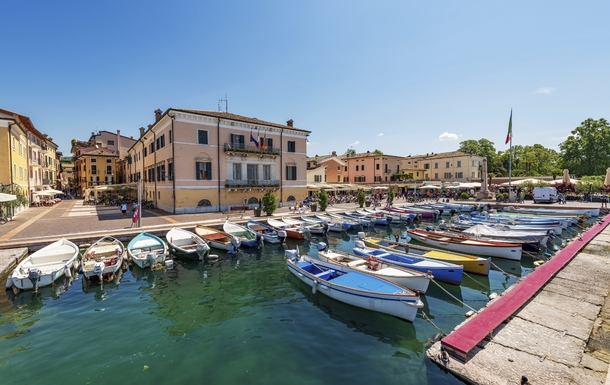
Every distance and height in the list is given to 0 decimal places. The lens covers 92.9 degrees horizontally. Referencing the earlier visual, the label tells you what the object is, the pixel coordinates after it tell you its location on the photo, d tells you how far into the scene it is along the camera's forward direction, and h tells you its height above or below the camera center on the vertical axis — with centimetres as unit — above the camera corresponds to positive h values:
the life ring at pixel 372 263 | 1184 -335
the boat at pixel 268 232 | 2014 -353
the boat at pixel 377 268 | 1044 -344
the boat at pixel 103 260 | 1250 -356
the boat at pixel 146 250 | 1428 -348
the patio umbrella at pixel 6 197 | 2123 -83
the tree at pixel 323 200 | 3209 -187
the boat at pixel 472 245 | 1590 -368
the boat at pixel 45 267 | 1123 -349
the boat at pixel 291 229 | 2162 -350
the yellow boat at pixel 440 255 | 1321 -354
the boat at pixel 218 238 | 1755 -349
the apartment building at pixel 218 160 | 3052 +278
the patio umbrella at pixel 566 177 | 4322 +56
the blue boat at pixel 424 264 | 1199 -355
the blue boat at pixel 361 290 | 876 -362
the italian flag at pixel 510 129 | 3922 +709
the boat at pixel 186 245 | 1587 -352
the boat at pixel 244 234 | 1883 -350
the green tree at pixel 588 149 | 5512 +634
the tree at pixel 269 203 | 2762 -184
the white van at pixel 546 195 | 3916 -190
